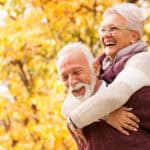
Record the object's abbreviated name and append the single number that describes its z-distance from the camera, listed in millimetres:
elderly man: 2665
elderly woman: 2622
